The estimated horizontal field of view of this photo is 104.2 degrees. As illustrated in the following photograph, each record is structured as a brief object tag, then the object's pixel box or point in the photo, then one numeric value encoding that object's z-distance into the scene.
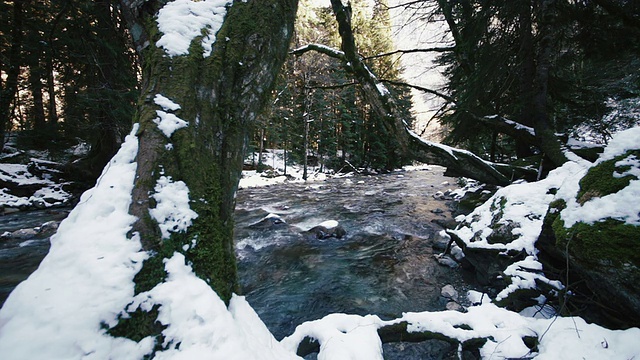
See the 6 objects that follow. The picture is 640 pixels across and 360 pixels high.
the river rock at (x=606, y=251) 1.72
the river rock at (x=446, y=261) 4.58
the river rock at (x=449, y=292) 3.70
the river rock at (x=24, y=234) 6.09
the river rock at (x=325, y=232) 6.59
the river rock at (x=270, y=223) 7.29
